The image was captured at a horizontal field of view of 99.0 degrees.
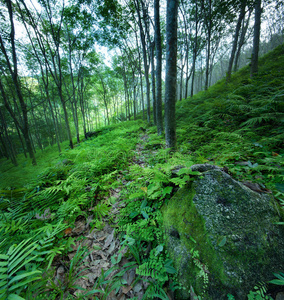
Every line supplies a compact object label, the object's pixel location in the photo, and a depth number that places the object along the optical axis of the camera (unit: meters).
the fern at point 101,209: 1.92
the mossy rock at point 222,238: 0.99
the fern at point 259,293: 0.88
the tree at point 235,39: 9.50
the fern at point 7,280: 0.93
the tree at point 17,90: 6.38
